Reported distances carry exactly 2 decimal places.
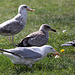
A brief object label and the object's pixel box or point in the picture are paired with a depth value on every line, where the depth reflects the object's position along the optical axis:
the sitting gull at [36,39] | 14.13
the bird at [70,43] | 14.95
